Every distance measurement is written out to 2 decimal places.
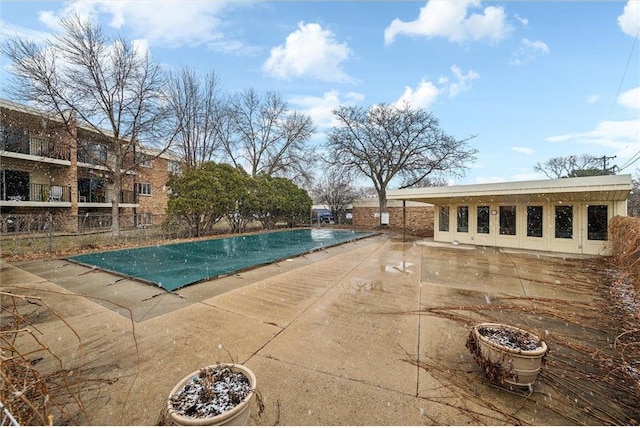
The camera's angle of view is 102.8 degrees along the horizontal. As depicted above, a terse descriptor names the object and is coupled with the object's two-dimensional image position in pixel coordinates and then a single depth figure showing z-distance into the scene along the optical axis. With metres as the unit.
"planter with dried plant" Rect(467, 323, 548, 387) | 2.08
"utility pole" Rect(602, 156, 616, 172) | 24.00
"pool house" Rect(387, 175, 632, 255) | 7.88
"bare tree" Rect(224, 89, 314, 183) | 20.33
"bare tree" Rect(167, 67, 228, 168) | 15.37
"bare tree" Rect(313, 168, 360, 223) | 21.43
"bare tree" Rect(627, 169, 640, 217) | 16.81
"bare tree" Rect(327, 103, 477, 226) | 17.62
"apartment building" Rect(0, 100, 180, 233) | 12.10
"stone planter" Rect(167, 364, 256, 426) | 1.36
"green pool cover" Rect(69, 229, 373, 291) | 5.62
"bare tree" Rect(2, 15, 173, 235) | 9.41
